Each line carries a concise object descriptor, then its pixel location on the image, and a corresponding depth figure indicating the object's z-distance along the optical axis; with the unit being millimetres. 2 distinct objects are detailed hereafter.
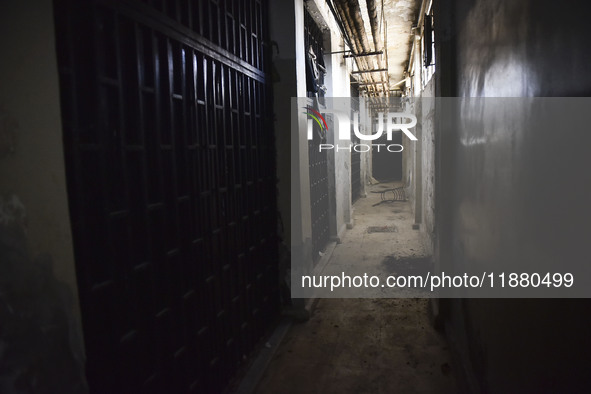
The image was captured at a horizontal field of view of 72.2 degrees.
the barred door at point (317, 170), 6973
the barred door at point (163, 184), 1977
